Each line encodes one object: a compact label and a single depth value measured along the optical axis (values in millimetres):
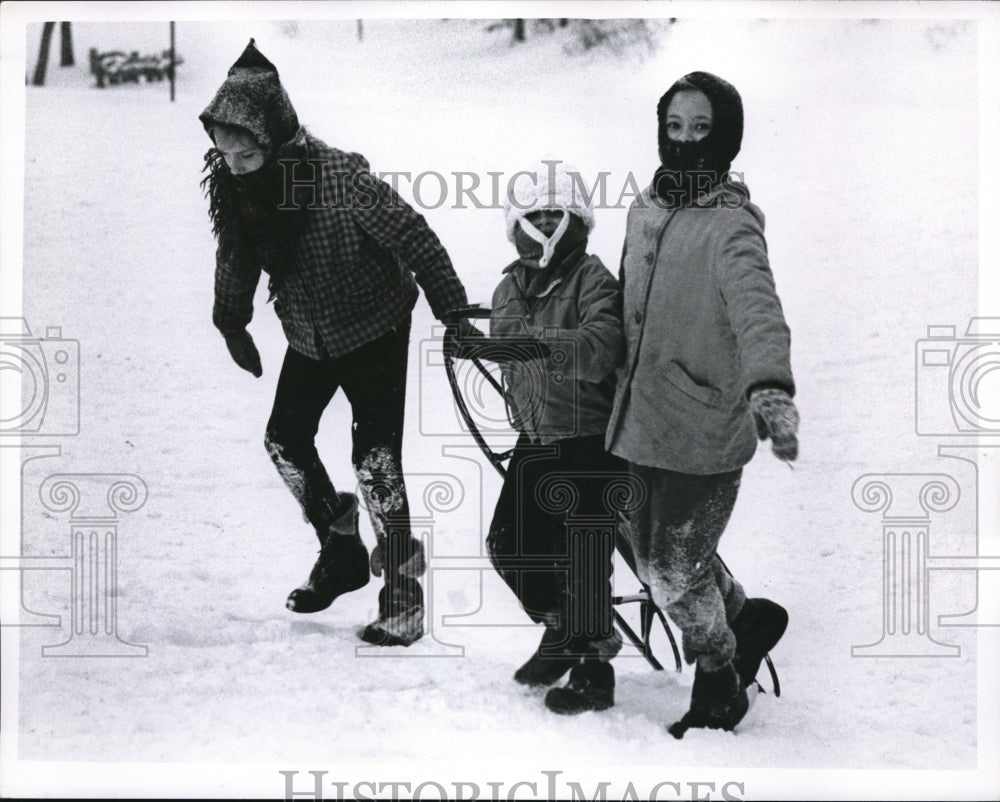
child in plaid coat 6016
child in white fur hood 5691
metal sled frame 5937
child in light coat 5512
